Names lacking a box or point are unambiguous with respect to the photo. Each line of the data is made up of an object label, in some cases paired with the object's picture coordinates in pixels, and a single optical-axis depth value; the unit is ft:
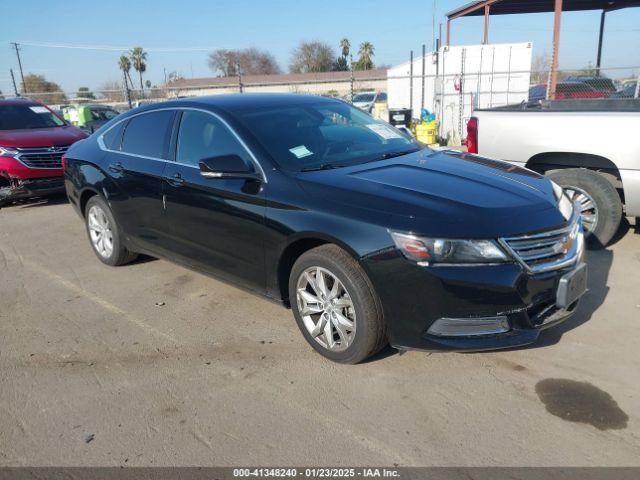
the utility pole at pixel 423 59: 49.31
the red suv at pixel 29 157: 27.68
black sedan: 9.56
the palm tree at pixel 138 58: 237.37
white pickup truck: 16.35
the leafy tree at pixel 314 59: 243.60
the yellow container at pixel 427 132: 46.85
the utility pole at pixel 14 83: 66.73
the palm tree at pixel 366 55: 254.68
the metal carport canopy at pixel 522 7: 64.85
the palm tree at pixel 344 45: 261.20
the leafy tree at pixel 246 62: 248.93
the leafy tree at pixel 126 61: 220.02
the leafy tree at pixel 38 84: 145.67
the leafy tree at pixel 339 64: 243.56
